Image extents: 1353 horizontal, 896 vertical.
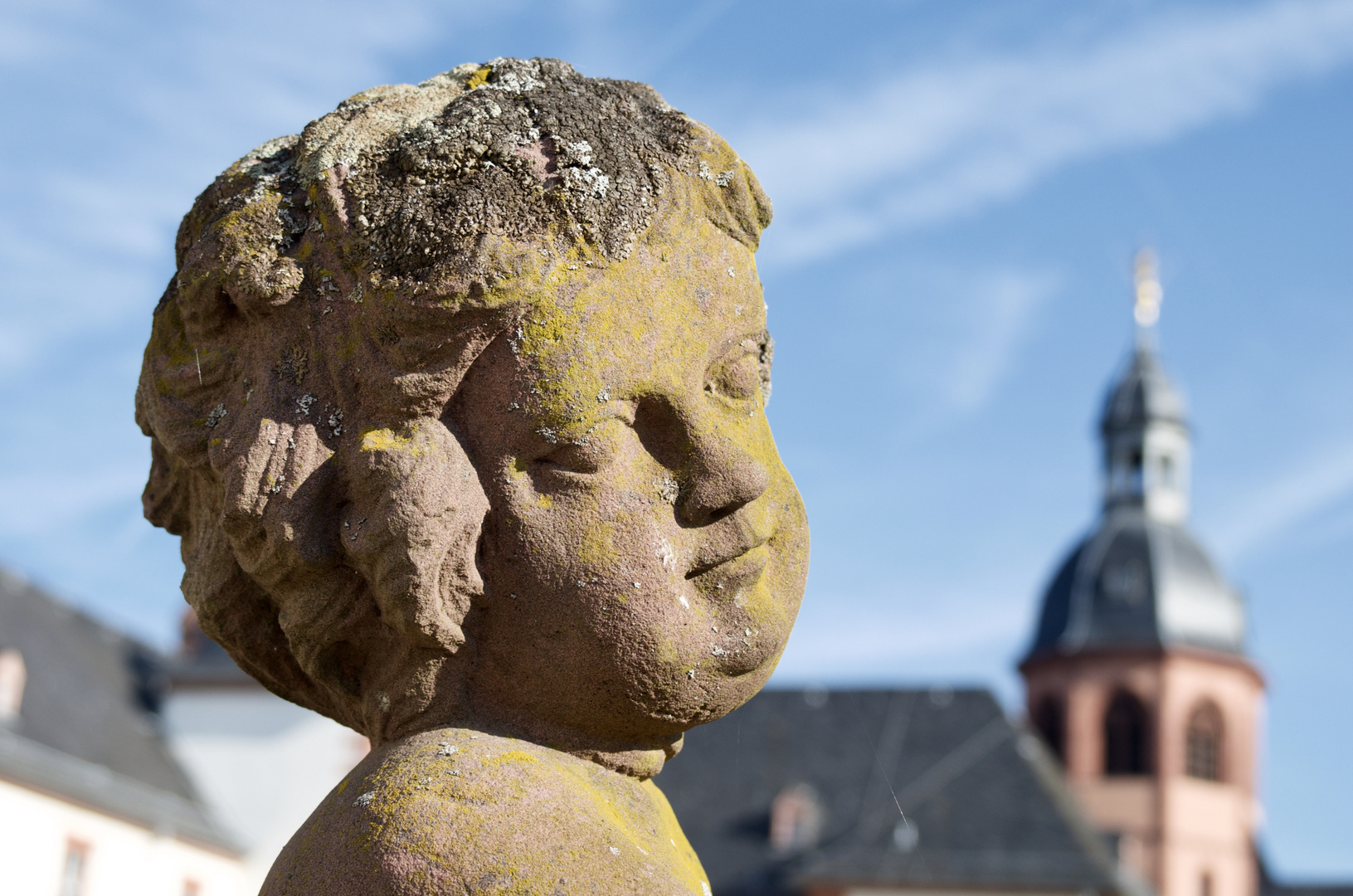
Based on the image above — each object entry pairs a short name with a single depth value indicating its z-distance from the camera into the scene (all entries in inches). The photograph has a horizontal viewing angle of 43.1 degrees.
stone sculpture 111.0
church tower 1924.2
